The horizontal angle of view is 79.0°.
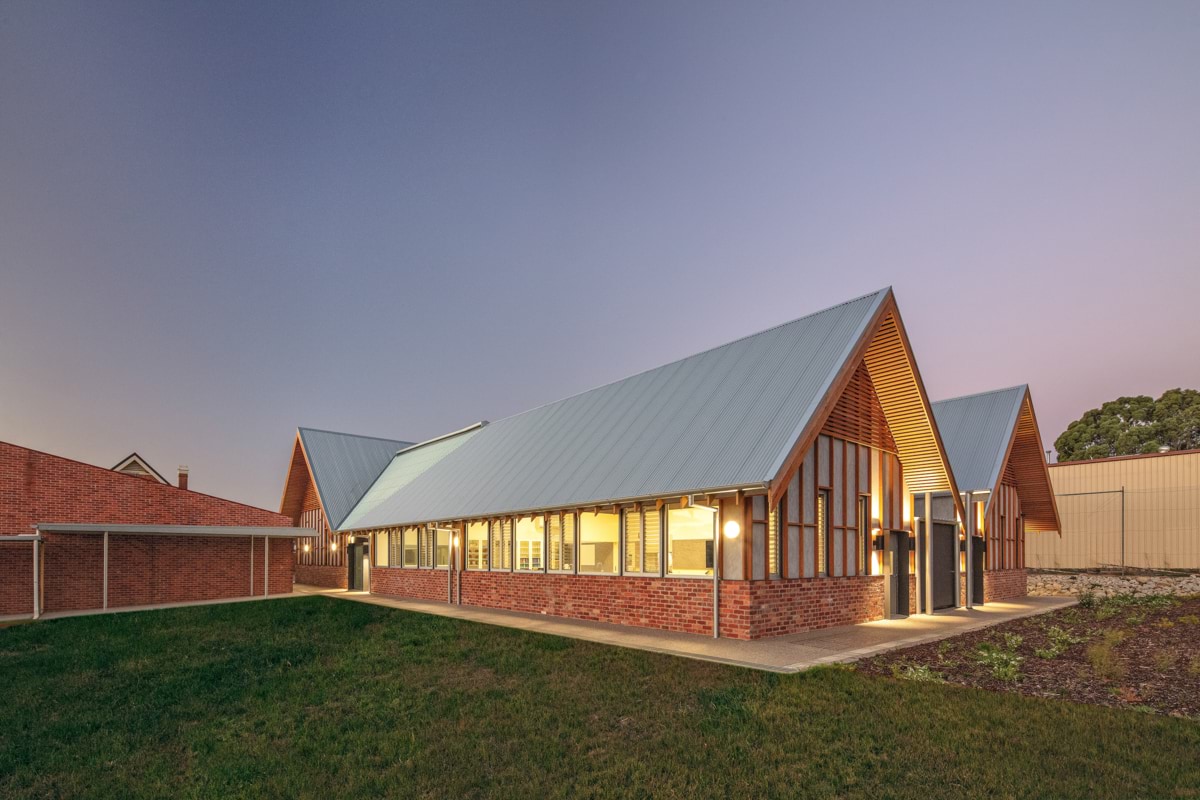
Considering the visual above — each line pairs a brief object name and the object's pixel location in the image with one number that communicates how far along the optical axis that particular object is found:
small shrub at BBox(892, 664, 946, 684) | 10.08
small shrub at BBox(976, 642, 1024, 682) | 10.34
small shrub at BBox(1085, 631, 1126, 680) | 10.30
